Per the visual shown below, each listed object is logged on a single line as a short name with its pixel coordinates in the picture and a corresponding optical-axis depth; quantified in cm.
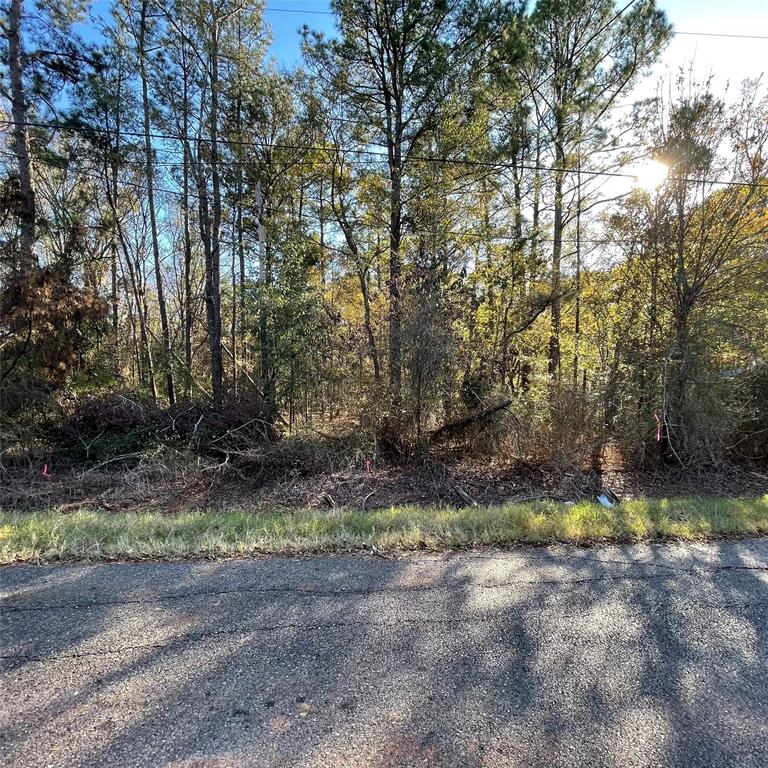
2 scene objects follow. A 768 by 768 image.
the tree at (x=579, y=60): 1103
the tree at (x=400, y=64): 907
